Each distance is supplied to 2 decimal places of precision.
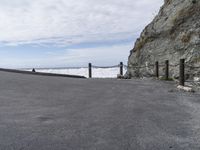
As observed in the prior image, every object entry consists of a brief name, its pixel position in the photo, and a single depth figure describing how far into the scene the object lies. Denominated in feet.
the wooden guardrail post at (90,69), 50.20
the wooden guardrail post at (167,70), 34.98
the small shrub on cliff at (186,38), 39.09
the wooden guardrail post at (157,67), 38.40
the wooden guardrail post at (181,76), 27.22
